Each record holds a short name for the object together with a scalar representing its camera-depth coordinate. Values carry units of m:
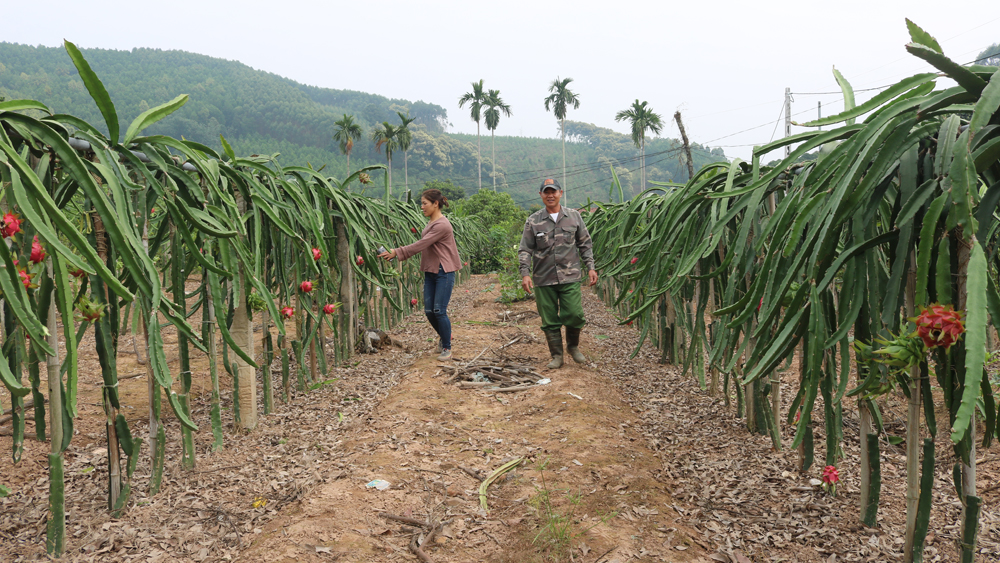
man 3.83
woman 4.11
